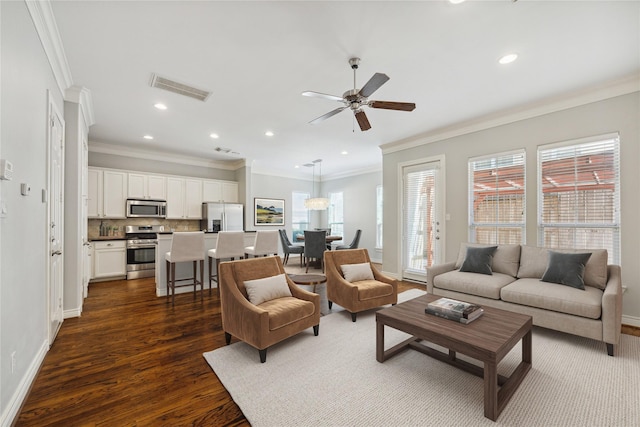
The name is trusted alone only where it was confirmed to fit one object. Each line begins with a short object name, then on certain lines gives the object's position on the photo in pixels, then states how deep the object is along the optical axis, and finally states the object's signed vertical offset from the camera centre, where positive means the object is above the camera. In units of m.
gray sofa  2.47 -0.84
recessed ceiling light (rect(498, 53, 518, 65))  2.64 +1.51
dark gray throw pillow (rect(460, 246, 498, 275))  3.64 -0.64
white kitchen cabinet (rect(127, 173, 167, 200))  5.78 +0.57
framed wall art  7.77 +0.05
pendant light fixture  7.56 +0.27
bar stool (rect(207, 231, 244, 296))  4.29 -0.54
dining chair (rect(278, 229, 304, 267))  6.96 -0.89
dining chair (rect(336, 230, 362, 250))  6.70 -0.69
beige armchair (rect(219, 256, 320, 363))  2.36 -0.88
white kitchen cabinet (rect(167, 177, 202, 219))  6.29 +0.35
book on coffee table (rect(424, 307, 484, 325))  2.14 -0.83
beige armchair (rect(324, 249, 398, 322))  3.25 -0.90
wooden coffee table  1.70 -0.88
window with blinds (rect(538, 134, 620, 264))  3.23 +0.23
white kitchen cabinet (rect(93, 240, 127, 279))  5.20 -0.89
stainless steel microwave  5.70 +0.10
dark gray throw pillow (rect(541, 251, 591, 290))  2.90 -0.62
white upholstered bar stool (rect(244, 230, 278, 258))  4.68 -0.55
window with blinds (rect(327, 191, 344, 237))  8.78 -0.04
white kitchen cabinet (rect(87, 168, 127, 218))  5.34 +0.39
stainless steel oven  5.52 -0.78
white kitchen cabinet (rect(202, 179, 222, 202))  6.79 +0.56
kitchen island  4.35 -0.87
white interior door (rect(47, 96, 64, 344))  2.66 -0.05
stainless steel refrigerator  6.52 -0.10
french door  4.88 -0.09
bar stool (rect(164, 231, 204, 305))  3.96 -0.55
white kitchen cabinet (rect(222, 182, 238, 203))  7.16 +0.55
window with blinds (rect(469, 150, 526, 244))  3.94 +0.21
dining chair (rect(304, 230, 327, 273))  6.23 -0.71
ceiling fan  2.52 +1.09
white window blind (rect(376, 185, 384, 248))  7.66 -0.09
